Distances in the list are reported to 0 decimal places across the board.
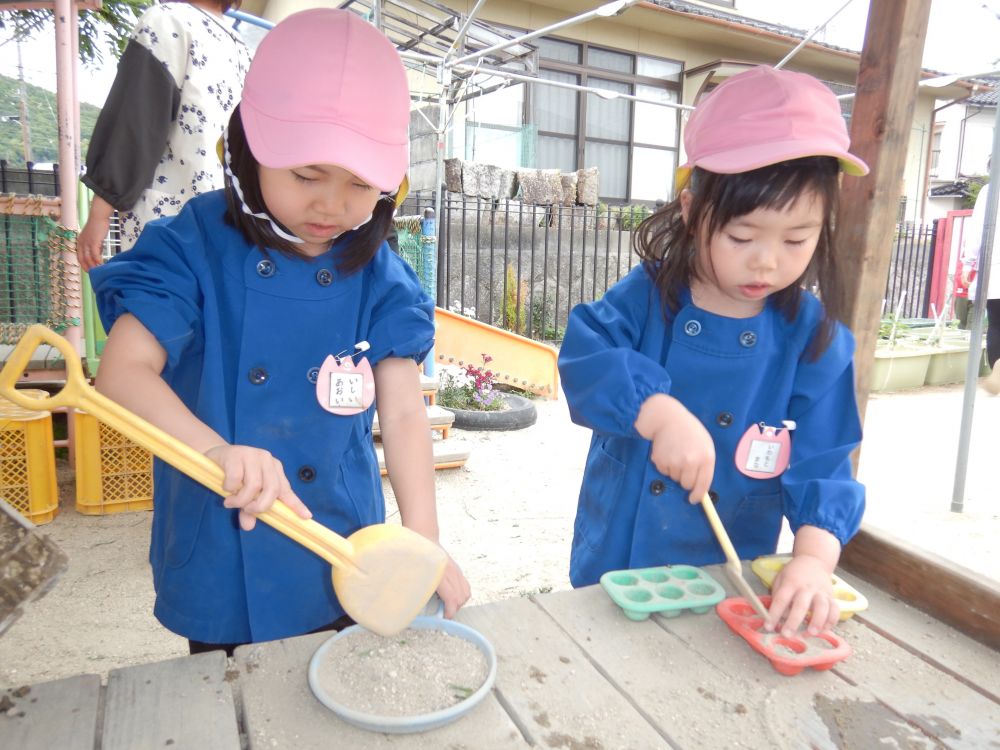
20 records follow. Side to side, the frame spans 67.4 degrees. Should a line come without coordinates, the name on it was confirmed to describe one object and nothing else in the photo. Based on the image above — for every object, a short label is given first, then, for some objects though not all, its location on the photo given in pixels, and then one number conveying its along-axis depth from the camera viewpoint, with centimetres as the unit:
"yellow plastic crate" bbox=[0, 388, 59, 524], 270
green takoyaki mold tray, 99
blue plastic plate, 73
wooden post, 142
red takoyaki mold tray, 89
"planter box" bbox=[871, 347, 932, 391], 643
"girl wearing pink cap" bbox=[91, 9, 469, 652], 96
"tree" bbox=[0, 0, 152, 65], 682
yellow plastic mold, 104
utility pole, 728
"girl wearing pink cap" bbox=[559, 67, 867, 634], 110
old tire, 461
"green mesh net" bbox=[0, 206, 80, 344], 309
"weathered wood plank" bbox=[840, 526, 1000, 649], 102
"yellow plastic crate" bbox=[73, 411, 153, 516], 283
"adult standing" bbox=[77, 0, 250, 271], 185
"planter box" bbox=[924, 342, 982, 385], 682
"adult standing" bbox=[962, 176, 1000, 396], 420
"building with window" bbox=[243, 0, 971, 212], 878
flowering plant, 482
